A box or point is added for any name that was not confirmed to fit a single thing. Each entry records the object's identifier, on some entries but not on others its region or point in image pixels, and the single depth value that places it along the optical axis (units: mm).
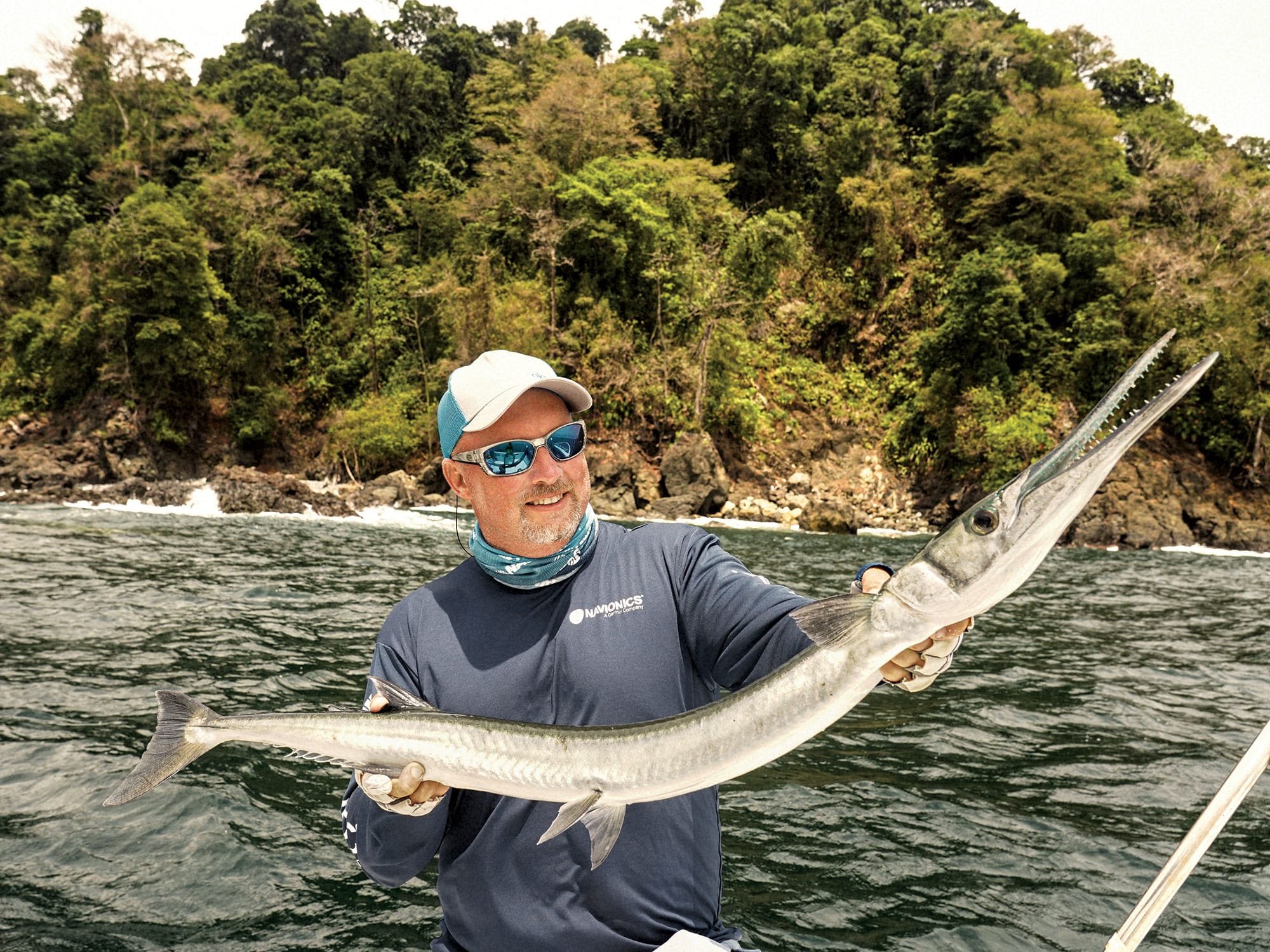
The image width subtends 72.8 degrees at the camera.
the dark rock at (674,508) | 30203
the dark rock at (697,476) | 31344
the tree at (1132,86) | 50781
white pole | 1795
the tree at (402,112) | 52500
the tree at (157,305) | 37844
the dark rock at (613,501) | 30219
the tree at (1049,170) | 38094
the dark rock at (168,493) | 26156
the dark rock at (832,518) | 27719
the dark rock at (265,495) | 25984
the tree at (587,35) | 69438
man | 2484
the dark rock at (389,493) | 30016
